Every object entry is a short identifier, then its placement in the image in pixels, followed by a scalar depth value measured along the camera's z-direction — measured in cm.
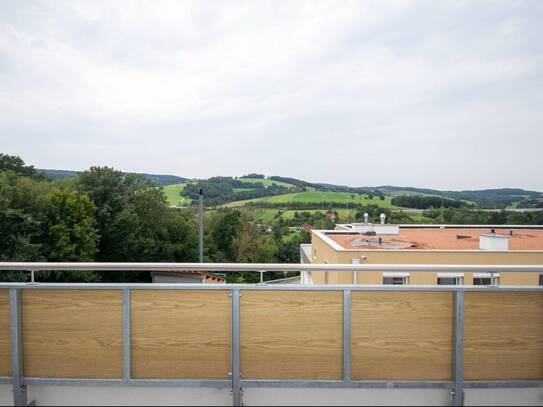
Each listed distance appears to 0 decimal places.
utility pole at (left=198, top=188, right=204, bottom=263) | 2071
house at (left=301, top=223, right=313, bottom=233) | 4177
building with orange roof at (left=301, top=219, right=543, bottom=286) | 1308
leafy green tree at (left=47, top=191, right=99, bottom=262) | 2488
